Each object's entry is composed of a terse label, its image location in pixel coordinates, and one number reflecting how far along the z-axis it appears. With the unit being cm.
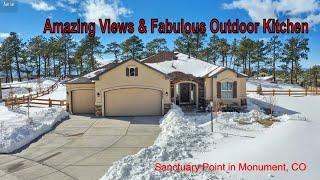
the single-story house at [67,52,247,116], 1642
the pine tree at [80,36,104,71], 4053
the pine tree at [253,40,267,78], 4029
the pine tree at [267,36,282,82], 4098
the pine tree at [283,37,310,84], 3882
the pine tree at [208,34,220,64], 4232
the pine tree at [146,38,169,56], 4314
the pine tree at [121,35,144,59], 3966
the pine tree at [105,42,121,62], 4303
